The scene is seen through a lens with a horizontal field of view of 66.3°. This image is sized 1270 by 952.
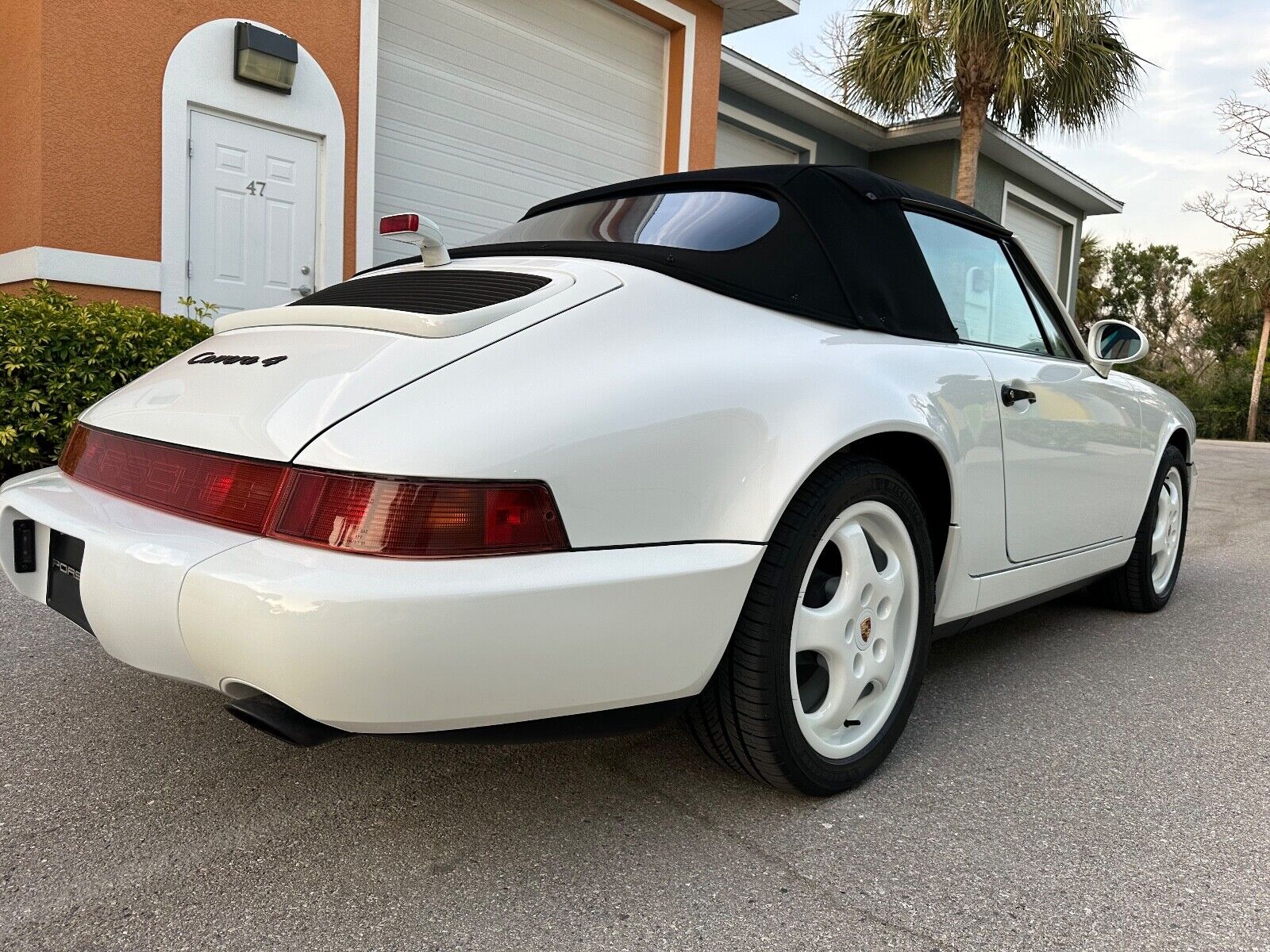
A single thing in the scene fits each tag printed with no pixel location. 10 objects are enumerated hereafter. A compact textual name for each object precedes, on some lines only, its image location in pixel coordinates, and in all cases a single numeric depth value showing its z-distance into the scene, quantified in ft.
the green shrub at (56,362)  14.42
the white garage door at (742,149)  37.99
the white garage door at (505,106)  23.79
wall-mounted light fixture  19.45
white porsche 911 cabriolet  4.76
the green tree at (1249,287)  93.25
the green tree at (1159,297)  143.54
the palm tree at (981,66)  37.63
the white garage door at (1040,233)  53.11
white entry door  19.63
